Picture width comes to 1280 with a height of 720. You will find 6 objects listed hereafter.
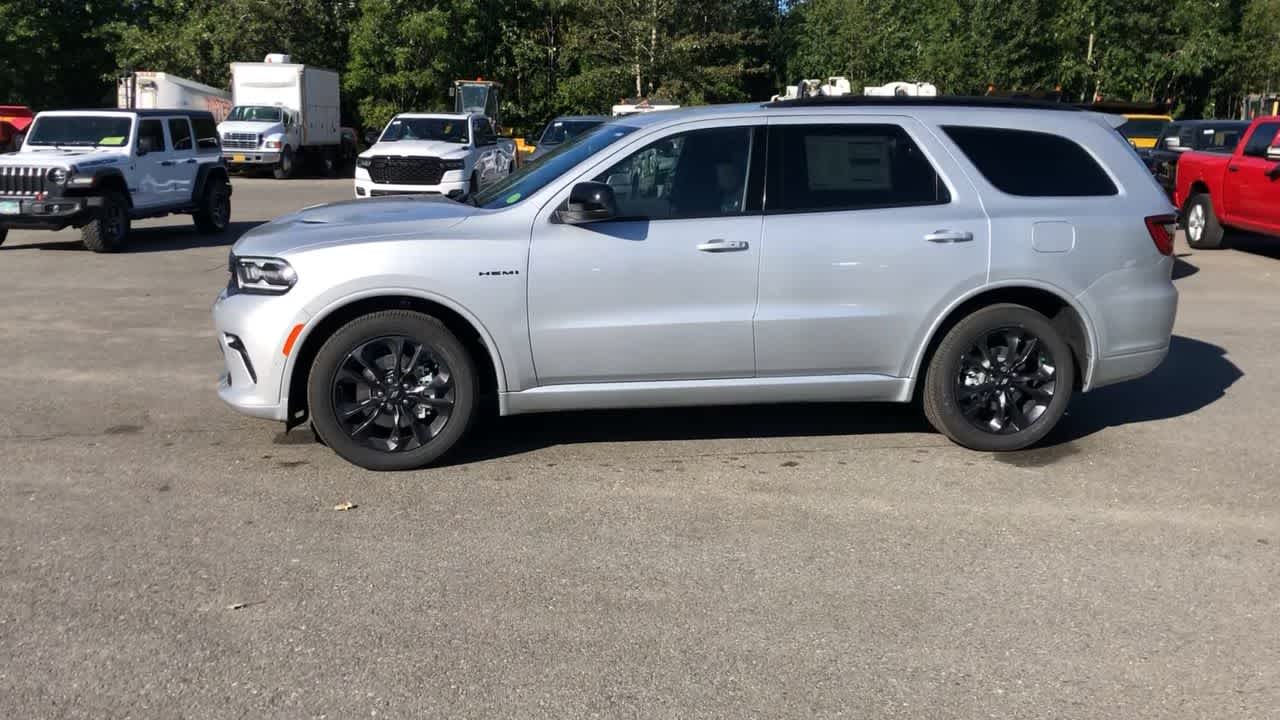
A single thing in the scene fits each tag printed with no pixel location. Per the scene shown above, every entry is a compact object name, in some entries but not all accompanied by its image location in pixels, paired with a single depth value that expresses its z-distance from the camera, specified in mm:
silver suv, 6203
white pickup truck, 22531
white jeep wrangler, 15664
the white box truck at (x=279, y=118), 35344
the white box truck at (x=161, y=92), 40500
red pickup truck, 15404
